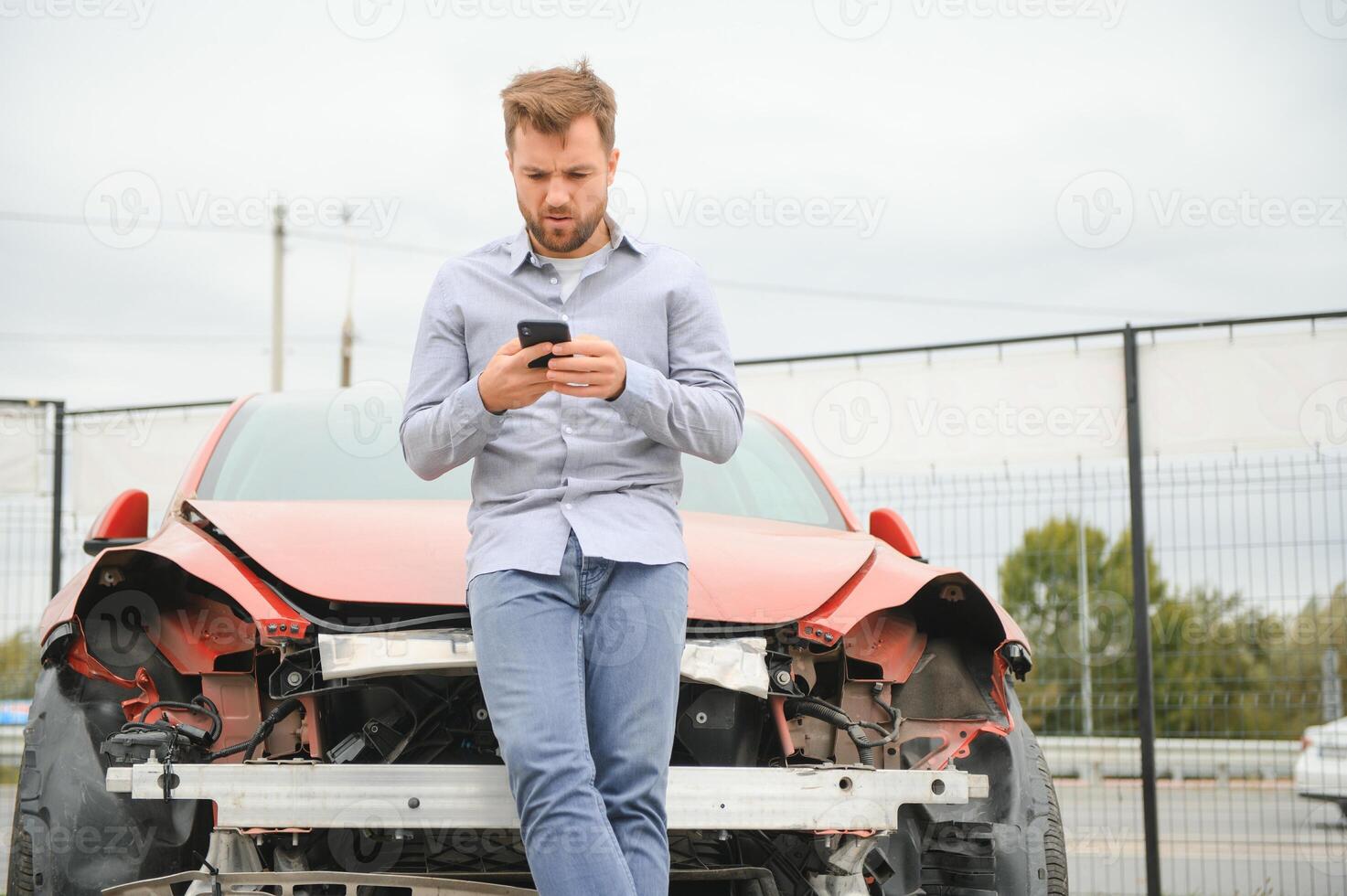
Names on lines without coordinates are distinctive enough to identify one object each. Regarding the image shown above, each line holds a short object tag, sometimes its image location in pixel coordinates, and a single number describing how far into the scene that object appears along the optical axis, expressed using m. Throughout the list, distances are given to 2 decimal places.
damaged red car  5.16
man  4.74
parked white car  11.85
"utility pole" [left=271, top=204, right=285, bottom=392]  50.84
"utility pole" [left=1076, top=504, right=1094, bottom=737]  13.39
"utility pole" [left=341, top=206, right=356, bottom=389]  59.06
